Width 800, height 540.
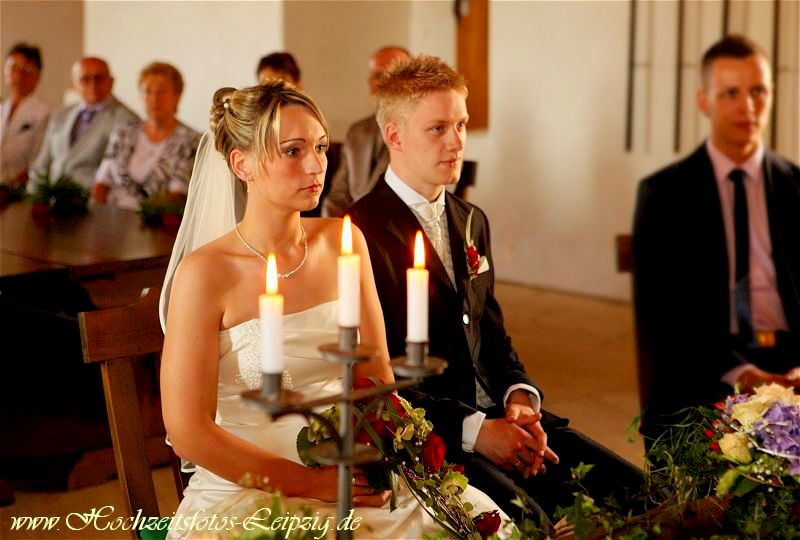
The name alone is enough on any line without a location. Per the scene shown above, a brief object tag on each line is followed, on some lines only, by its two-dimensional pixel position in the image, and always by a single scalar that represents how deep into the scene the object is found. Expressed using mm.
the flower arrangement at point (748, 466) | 2051
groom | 2727
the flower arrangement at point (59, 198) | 6008
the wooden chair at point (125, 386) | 2340
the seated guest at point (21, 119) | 8258
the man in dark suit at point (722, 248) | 3896
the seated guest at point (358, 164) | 5672
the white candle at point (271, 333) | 1465
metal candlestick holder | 1462
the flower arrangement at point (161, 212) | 5348
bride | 2246
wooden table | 4383
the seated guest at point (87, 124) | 7270
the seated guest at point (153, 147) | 6312
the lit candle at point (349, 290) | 1537
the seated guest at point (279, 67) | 6164
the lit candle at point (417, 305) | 1560
